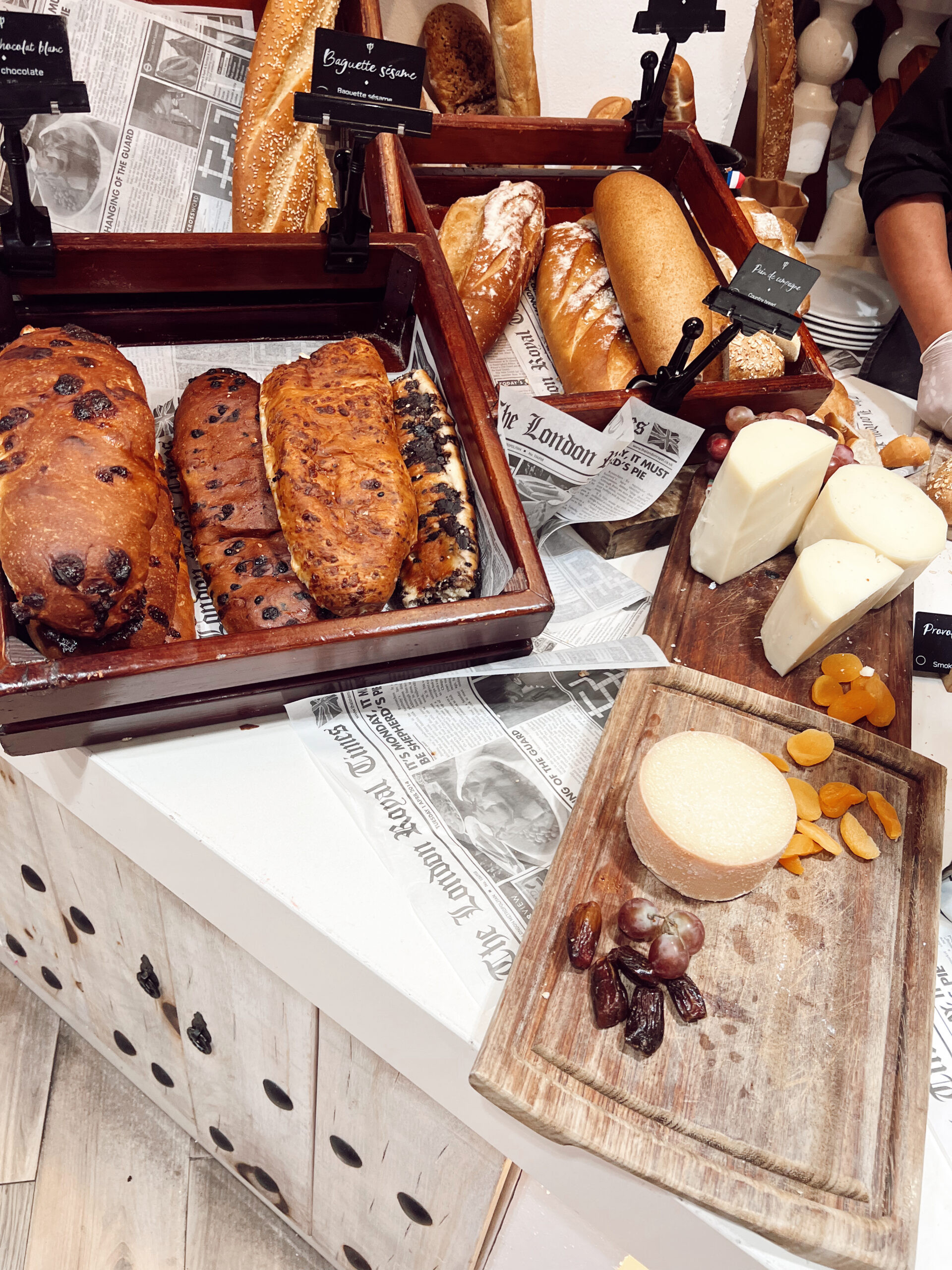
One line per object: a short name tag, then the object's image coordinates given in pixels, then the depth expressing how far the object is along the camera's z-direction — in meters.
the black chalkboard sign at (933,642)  1.42
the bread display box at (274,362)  1.00
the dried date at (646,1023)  0.88
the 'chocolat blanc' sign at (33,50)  1.13
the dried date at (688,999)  0.92
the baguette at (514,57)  1.89
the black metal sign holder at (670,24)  1.64
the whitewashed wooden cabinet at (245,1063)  1.24
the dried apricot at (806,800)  1.08
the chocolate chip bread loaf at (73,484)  0.99
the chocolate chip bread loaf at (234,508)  1.13
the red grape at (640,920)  0.95
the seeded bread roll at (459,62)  2.03
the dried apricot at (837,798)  1.09
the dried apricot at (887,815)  1.09
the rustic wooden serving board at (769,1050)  0.83
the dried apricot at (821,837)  1.06
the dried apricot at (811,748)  1.13
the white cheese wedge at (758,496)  1.26
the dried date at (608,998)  0.90
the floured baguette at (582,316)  1.60
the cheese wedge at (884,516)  1.27
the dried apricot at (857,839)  1.06
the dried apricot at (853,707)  1.24
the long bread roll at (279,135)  1.59
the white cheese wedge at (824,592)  1.20
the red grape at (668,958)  0.92
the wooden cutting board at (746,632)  1.31
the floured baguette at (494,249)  1.63
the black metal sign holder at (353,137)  1.24
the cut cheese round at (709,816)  0.96
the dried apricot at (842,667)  1.25
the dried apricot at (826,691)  1.26
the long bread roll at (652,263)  1.56
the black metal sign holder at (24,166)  1.16
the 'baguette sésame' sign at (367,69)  1.22
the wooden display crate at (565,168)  1.74
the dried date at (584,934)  0.93
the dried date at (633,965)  0.92
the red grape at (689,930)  0.96
